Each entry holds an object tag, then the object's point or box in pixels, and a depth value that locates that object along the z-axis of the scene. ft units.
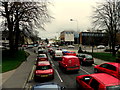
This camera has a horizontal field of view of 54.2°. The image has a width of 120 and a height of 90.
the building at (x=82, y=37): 256.93
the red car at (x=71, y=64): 40.27
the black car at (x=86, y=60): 54.65
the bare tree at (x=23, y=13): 70.18
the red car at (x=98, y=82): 17.48
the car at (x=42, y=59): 54.29
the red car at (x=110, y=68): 29.62
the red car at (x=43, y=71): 33.30
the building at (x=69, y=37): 201.01
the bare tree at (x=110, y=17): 78.28
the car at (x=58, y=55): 72.22
